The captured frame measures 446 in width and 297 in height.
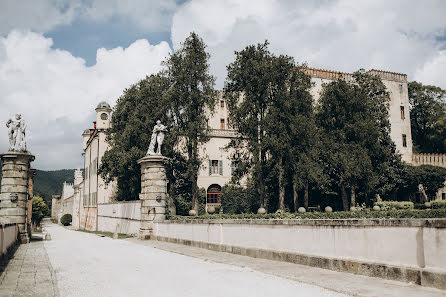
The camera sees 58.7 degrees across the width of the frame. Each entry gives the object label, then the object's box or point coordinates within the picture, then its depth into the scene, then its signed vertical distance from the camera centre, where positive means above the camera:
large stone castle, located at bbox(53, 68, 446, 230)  42.25 +4.42
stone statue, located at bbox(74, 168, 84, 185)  69.06 +2.48
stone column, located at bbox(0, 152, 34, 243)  19.34 +0.08
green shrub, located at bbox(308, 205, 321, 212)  36.47 -2.09
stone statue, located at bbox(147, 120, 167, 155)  21.38 +3.02
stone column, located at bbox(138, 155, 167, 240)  20.27 -0.23
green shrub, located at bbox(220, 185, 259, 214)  39.84 -1.31
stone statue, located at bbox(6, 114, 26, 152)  19.98 +2.99
